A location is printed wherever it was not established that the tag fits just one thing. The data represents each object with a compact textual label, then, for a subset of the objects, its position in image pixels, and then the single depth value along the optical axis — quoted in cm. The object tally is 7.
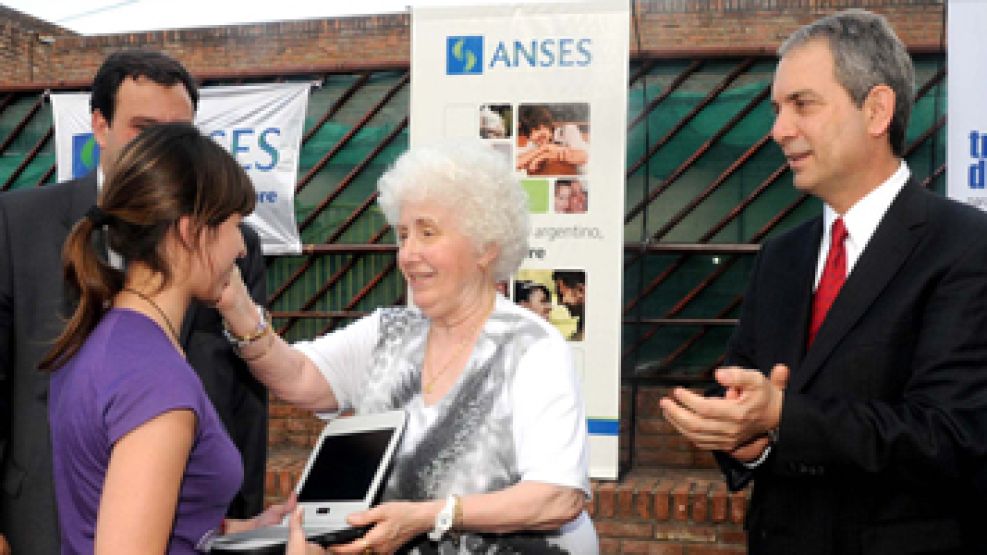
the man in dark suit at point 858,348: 139
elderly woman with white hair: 155
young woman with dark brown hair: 117
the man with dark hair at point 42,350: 185
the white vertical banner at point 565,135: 366
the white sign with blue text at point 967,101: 372
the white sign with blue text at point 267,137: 536
